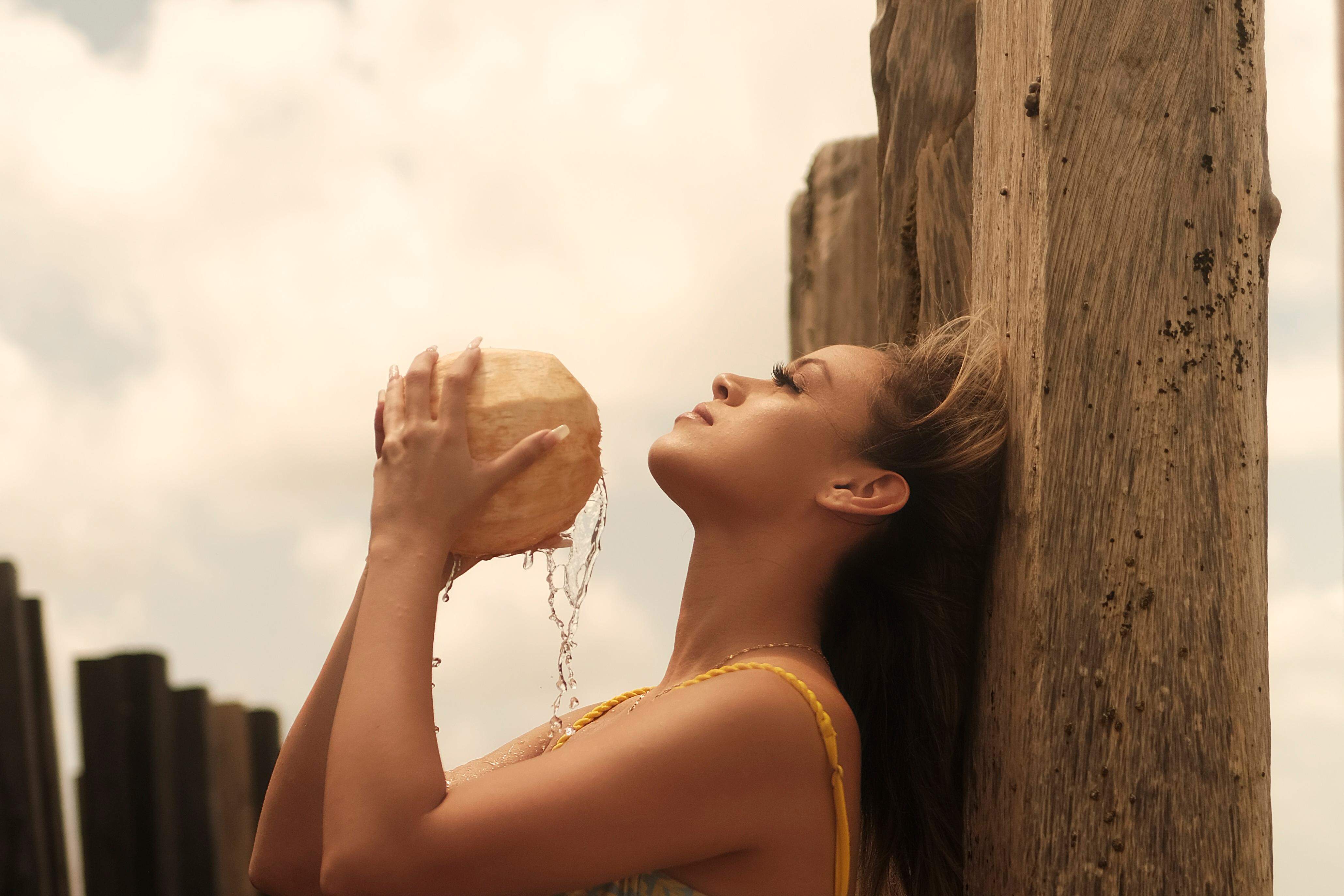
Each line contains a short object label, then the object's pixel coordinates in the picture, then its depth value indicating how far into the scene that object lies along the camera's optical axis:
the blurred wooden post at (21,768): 3.98
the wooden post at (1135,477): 2.01
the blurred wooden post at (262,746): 4.91
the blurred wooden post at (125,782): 4.25
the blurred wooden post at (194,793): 4.46
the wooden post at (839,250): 4.54
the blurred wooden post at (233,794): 4.64
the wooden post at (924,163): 2.87
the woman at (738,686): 1.86
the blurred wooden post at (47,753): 4.15
